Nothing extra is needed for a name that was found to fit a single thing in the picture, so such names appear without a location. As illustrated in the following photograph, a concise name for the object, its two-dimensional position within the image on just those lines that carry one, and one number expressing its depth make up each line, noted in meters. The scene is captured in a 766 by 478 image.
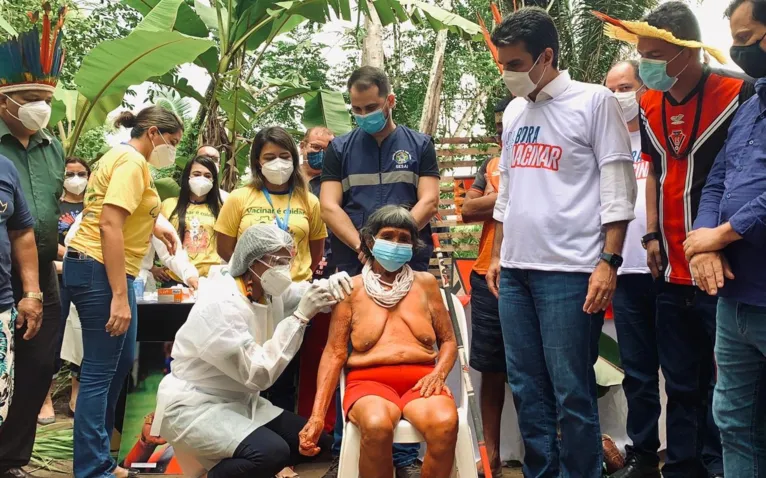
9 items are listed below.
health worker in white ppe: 3.17
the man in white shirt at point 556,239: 2.84
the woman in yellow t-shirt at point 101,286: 3.71
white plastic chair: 3.06
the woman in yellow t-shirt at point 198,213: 5.29
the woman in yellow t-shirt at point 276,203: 4.30
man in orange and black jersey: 3.03
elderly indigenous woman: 3.06
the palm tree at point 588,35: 11.91
